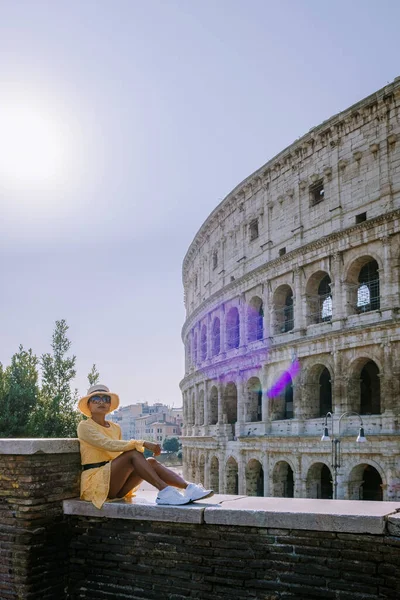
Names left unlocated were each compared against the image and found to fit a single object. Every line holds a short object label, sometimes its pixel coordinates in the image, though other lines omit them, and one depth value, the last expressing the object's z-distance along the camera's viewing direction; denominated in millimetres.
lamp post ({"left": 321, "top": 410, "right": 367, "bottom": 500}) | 20734
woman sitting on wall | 5992
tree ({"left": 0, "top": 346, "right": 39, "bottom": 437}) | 30453
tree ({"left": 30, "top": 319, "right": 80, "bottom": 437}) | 30848
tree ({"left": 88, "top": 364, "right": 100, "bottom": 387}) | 35250
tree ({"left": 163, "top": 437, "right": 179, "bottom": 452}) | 98938
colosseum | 20828
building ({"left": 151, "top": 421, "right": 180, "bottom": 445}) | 125688
